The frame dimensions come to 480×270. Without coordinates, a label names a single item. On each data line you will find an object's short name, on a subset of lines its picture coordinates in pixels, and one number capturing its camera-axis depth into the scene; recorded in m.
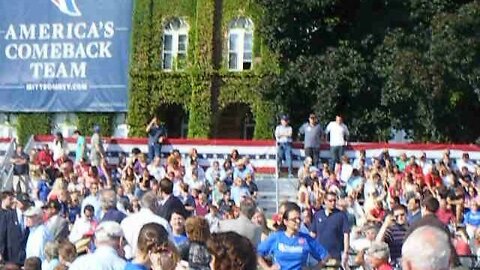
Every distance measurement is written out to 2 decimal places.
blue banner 44.28
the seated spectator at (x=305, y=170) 26.80
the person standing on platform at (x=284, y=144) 30.16
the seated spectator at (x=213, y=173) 27.07
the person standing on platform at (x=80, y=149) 31.86
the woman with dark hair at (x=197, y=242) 10.29
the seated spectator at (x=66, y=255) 11.02
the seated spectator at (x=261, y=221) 13.22
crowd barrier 29.86
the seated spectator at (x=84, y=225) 15.41
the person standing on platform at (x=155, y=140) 31.64
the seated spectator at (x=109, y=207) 13.45
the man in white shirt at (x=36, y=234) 13.99
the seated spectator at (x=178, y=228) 11.70
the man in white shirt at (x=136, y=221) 11.89
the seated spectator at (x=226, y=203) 20.48
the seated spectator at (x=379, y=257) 10.39
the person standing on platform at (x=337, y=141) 29.75
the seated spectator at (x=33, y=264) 10.61
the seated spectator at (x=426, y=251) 5.63
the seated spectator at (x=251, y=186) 25.23
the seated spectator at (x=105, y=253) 9.39
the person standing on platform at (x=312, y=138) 29.64
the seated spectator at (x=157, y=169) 27.49
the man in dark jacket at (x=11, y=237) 15.23
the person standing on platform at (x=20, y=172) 29.39
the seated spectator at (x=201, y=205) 21.88
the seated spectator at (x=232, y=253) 6.84
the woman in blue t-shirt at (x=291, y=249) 12.22
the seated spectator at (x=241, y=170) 27.06
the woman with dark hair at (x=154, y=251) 8.63
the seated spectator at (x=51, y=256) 11.72
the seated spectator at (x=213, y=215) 19.02
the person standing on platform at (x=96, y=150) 31.42
